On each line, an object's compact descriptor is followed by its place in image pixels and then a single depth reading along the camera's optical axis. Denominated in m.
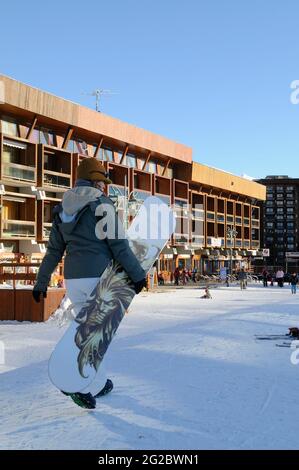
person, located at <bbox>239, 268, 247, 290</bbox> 31.22
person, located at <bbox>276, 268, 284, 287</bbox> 35.56
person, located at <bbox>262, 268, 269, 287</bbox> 36.50
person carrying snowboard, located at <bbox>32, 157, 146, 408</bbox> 4.21
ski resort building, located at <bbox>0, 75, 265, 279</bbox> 35.75
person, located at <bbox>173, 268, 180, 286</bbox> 39.97
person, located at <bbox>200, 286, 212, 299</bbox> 21.83
